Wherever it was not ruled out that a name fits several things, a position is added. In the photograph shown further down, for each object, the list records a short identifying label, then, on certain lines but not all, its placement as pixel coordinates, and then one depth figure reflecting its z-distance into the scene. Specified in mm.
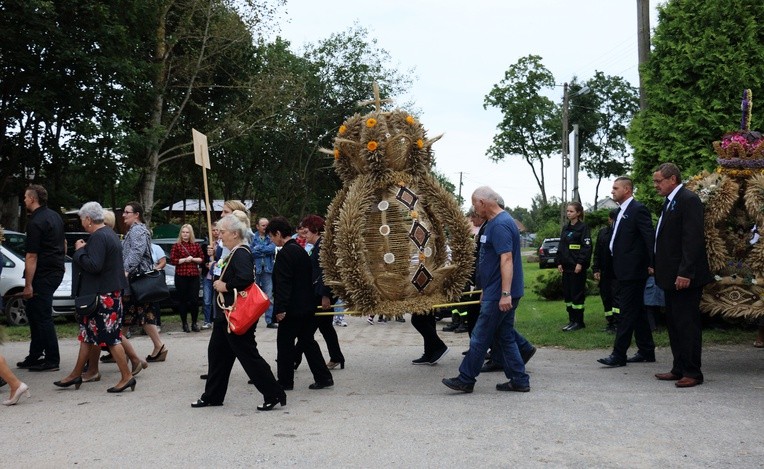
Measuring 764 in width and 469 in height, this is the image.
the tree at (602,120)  61156
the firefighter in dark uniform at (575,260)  12086
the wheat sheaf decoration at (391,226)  7945
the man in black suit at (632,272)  8664
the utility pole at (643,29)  14328
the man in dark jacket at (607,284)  11297
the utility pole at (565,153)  40375
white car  14250
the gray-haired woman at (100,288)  7812
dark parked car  36531
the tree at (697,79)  10922
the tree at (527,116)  58594
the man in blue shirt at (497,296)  7402
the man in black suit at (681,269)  7617
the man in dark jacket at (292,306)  7703
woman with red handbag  6926
